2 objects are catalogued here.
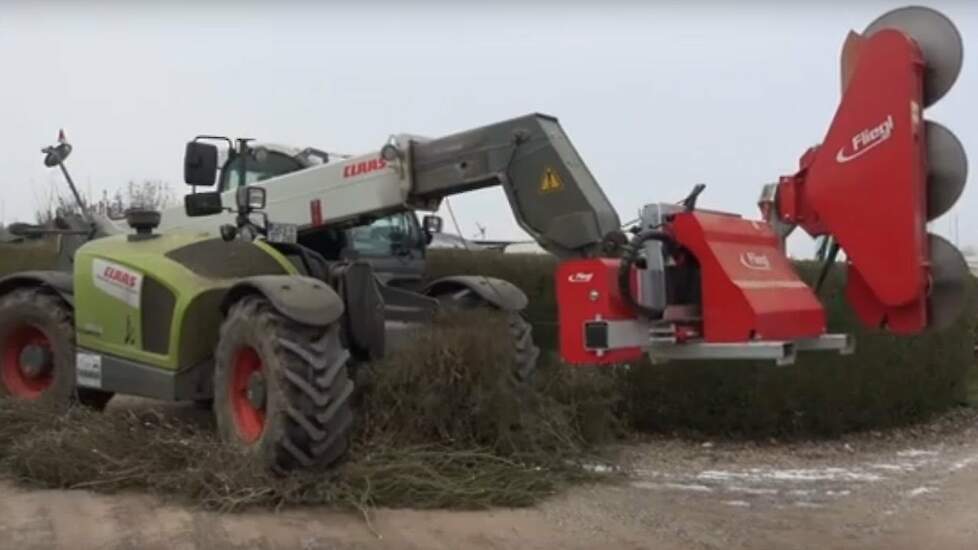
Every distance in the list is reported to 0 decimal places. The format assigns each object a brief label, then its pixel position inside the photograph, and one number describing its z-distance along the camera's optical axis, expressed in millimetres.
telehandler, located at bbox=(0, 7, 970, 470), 6047
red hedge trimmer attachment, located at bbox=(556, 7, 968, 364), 5992
